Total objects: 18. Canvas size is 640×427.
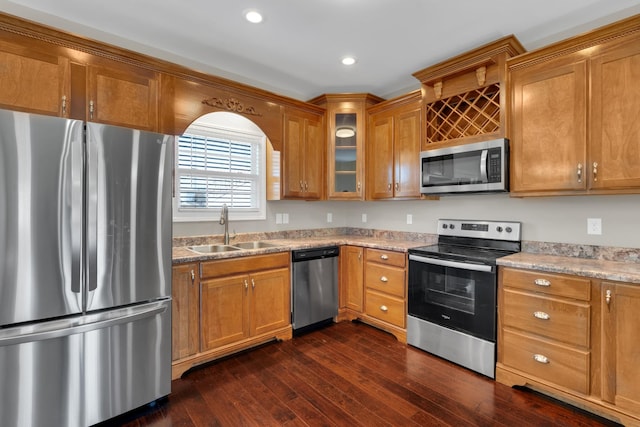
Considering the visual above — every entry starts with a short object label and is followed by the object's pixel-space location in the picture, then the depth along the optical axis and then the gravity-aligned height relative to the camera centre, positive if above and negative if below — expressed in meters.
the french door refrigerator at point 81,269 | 1.58 -0.33
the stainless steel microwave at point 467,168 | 2.53 +0.40
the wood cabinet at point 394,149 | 3.28 +0.72
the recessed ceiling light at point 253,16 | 2.26 +1.47
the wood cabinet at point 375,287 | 3.08 -0.81
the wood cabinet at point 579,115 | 2.00 +0.70
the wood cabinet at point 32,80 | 1.91 +0.86
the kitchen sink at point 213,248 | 3.04 -0.37
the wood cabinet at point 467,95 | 2.56 +1.09
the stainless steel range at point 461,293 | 2.40 -0.69
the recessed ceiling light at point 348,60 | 2.97 +1.50
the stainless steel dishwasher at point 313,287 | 3.14 -0.79
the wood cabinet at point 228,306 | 2.41 -0.82
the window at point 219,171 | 3.10 +0.45
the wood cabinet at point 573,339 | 1.82 -0.84
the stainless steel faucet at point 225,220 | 3.17 -0.08
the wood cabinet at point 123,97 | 2.22 +0.87
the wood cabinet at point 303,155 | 3.44 +0.67
